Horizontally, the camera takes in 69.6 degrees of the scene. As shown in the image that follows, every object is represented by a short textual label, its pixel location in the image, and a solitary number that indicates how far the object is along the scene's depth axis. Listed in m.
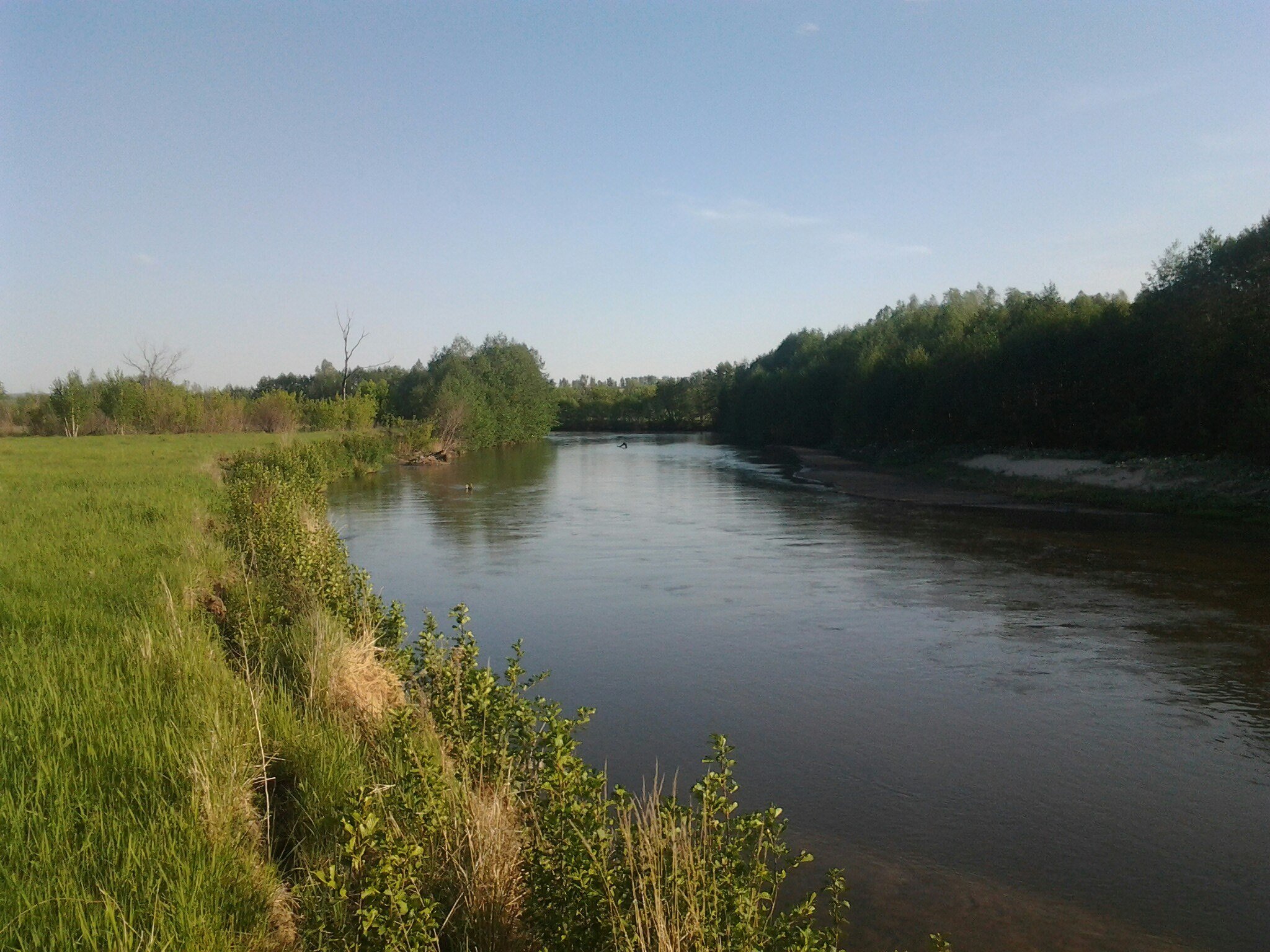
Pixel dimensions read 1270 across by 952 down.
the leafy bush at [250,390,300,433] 62.53
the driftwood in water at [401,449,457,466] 56.56
